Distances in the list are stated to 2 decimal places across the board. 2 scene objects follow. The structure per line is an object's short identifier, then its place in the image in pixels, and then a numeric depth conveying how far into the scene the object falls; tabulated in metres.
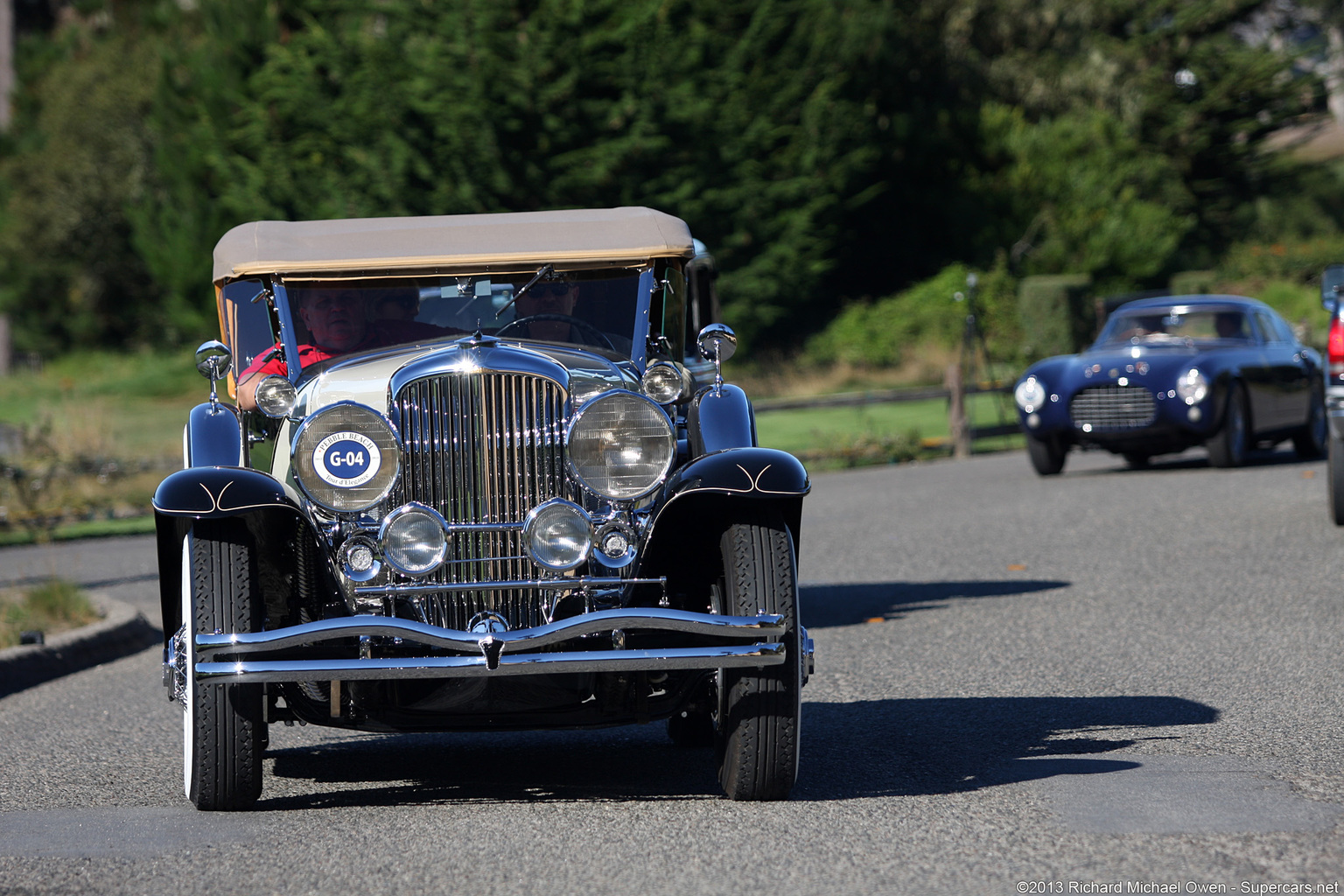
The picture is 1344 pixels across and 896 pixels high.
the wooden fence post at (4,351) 94.62
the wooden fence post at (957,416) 42.06
